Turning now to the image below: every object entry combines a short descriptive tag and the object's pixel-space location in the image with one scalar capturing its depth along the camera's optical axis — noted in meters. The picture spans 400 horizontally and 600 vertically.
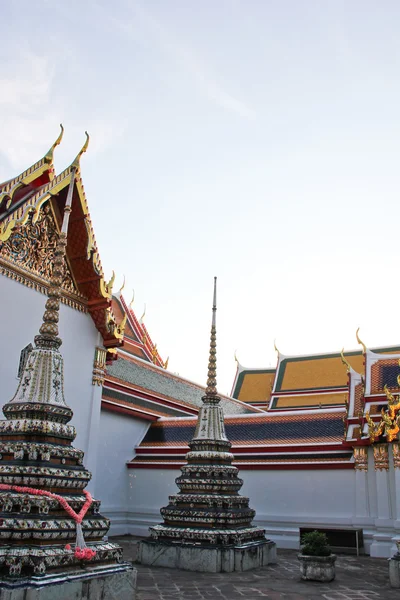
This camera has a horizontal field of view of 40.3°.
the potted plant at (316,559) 5.96
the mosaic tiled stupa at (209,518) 6.45
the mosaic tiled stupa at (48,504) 3.47
